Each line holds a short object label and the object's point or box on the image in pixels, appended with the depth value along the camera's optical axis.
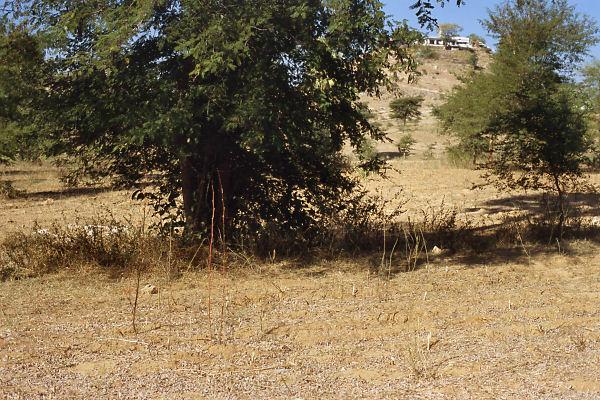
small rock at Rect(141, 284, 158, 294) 6.90
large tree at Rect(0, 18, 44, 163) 7.91
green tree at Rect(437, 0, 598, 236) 20.58
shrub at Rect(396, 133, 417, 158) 33.05
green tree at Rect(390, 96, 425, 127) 45.25
